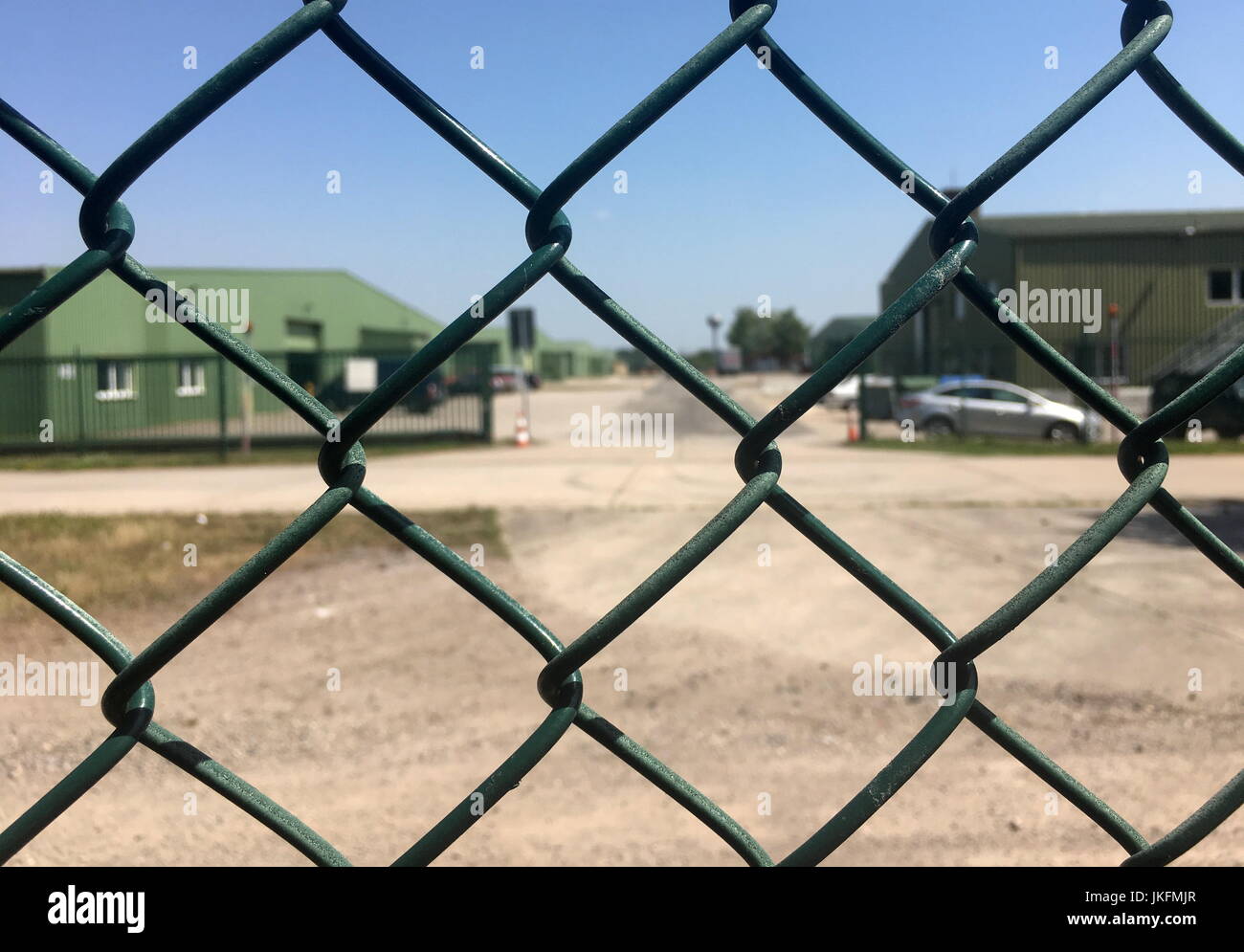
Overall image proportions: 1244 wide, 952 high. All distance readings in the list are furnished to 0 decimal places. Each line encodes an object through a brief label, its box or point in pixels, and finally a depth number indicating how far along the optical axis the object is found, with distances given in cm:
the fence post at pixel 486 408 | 2195
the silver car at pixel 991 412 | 2014
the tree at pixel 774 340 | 5638
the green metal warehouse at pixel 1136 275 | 2444
